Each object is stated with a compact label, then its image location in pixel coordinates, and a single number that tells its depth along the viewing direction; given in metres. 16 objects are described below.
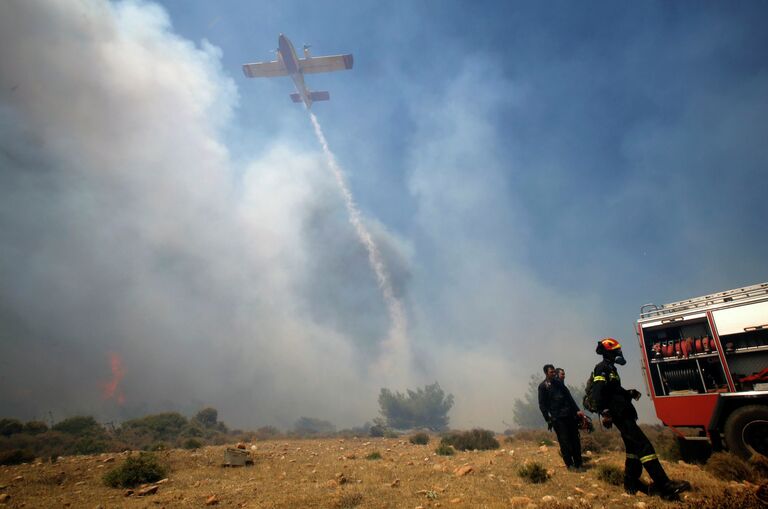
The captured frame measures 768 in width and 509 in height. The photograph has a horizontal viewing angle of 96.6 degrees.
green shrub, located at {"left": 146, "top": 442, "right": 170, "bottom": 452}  14.20
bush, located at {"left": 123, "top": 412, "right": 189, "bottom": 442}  26.29
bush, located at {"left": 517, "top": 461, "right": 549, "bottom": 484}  6.95
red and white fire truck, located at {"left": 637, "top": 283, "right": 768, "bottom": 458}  6.86
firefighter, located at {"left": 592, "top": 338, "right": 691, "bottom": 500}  5.09
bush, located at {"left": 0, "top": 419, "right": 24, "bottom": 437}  22.70
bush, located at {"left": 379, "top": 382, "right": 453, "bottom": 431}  50.53
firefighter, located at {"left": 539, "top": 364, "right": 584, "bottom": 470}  7.95
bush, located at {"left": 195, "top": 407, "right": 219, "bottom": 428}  33.78
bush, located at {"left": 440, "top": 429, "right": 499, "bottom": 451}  15.00
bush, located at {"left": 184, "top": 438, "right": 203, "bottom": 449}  17.78
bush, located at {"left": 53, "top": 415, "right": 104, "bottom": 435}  24.44
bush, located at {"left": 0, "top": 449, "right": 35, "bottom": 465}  11.69
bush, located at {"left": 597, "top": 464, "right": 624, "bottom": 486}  6.17
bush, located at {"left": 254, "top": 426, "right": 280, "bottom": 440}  27.42
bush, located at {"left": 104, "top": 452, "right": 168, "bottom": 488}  8.42
